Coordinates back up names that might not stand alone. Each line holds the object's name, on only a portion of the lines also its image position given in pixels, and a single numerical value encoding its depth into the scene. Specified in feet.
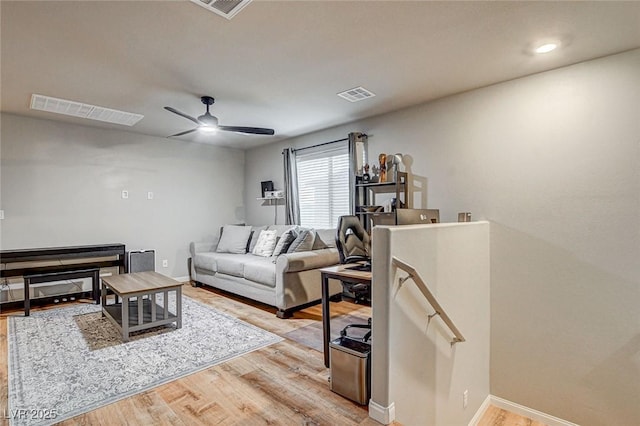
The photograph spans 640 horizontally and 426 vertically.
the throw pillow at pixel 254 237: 17.81
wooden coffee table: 10.18
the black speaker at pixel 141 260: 15.83
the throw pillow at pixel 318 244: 14.61
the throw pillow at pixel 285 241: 14.74
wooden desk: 7.57
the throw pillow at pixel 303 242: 14.11
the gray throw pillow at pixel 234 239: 17.78
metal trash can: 6.84
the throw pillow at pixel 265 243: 16.10
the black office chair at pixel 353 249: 8.90
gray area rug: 7.03
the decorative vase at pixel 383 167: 12.90
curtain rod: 15.17
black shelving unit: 12.38
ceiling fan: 11.45
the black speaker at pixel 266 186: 19.47
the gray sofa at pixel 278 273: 12.64
